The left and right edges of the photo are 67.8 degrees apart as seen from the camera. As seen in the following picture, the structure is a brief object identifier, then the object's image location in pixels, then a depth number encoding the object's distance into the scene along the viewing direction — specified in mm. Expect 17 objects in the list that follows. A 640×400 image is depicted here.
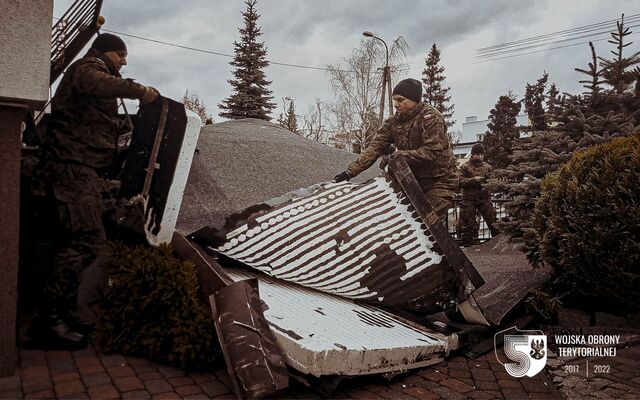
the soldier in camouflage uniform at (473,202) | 8664
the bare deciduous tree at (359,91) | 26344
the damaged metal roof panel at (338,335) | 2498
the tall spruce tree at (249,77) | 21953
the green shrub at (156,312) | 2684
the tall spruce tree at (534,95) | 23625
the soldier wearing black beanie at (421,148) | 4508
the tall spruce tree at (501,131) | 17988
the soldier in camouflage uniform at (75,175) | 2873
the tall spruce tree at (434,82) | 30406
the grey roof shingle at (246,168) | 5926
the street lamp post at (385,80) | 21653
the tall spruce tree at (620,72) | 6586
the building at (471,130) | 49969
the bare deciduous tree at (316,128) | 35053
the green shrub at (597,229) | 3600
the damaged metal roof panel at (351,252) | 3516
